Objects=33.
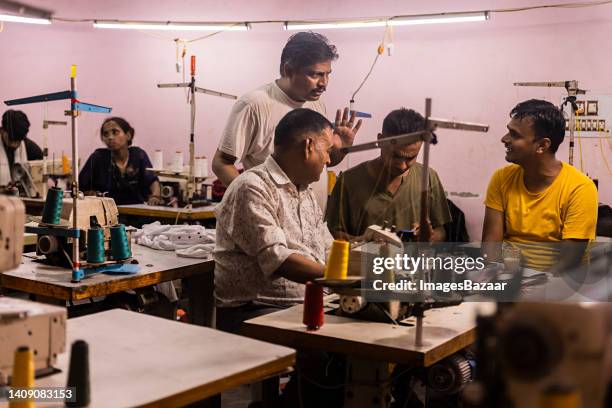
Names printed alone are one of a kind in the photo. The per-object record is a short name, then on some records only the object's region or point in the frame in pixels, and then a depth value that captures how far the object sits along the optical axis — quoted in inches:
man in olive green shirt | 132.0
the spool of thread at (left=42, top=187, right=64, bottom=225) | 115.8
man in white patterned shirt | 105.1
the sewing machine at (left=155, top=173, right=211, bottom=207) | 225.9
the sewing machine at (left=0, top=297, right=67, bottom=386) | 60.6
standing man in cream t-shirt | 138.1
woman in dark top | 232.4
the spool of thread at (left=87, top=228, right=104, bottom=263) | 118.9
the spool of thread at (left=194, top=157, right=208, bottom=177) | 228.7
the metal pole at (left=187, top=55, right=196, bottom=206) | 221.6
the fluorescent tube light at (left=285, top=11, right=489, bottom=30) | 232.1
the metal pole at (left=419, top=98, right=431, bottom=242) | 78.5
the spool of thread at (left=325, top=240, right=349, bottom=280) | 88.4
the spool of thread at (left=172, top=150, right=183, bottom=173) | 237.3
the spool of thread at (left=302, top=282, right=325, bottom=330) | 84.4
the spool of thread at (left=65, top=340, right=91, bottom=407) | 56.3
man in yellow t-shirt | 124.7
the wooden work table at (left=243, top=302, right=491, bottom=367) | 78.3
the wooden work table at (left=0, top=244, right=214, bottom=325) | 110.8
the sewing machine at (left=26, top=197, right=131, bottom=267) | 117.0
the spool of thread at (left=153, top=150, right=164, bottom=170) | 257.4
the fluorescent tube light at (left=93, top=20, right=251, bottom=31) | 274.1
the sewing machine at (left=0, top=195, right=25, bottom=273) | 62.1
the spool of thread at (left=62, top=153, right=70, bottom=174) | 254.0
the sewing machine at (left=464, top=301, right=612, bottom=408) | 33.5
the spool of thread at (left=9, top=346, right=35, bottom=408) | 51.8
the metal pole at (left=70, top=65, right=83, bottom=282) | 110.5
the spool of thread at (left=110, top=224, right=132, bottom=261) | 124.1
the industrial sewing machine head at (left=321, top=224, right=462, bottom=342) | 86.7
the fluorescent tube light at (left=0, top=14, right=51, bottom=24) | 267.1
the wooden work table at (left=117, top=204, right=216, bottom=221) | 213.9
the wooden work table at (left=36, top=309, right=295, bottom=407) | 59.4
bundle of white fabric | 138.3
